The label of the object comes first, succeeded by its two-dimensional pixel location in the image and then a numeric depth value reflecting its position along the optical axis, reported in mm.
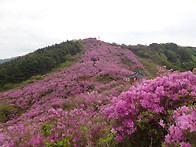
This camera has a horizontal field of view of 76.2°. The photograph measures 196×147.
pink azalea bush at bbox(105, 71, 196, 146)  2775
